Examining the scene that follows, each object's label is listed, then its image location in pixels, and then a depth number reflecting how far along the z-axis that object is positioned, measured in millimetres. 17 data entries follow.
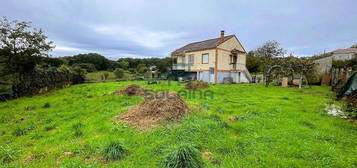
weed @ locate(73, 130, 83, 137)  3801
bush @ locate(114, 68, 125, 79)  24648
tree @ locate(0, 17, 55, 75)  8602
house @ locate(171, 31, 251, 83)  18062
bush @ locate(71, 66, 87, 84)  16981
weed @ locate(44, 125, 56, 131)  4334
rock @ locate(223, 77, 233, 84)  18600
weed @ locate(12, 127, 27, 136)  4010
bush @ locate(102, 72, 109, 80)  21922
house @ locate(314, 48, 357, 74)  14938
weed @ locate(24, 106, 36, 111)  6492
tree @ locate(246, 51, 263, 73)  31047
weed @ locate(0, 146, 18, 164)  2777
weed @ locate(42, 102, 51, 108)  6846
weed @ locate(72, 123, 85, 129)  4282
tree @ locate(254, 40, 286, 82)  25688
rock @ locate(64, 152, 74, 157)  2895
